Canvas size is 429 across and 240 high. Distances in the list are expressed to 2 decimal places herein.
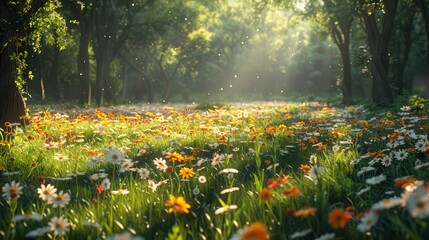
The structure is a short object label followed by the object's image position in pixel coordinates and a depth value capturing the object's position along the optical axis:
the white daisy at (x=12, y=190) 2.70
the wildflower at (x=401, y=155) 3.82
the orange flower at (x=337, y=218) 1.72
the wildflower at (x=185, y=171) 3.31
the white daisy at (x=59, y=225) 2.42
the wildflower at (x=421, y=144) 3.93
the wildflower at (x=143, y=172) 3.66
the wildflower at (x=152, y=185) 3.35
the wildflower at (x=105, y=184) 3.18
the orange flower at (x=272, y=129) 5.33
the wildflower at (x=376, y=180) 2.41
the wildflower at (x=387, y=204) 1.85
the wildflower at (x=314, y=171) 3.21
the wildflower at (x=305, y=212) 1.92
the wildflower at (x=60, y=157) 4.52
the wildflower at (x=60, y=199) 2.69
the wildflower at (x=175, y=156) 3.54
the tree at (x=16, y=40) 7.47
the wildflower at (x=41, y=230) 2.33
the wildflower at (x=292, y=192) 2.28
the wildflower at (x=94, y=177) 3.46
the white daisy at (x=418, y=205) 1.56
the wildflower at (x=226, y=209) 2.57
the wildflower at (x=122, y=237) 1.92
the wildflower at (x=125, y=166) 3.24
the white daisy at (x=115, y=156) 3.14
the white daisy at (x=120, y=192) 3.30
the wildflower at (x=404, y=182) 2.09
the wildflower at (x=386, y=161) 3.82
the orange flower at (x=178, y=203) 2.46
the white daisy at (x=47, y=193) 2.72
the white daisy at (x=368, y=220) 1.84
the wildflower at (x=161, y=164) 3.27
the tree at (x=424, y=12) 14.47
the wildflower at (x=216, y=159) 3.96
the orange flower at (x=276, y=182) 2.25
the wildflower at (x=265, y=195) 2.13
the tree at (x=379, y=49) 16.06
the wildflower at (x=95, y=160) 3.47
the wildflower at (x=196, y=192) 3.60
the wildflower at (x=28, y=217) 2.44
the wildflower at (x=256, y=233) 1.63
